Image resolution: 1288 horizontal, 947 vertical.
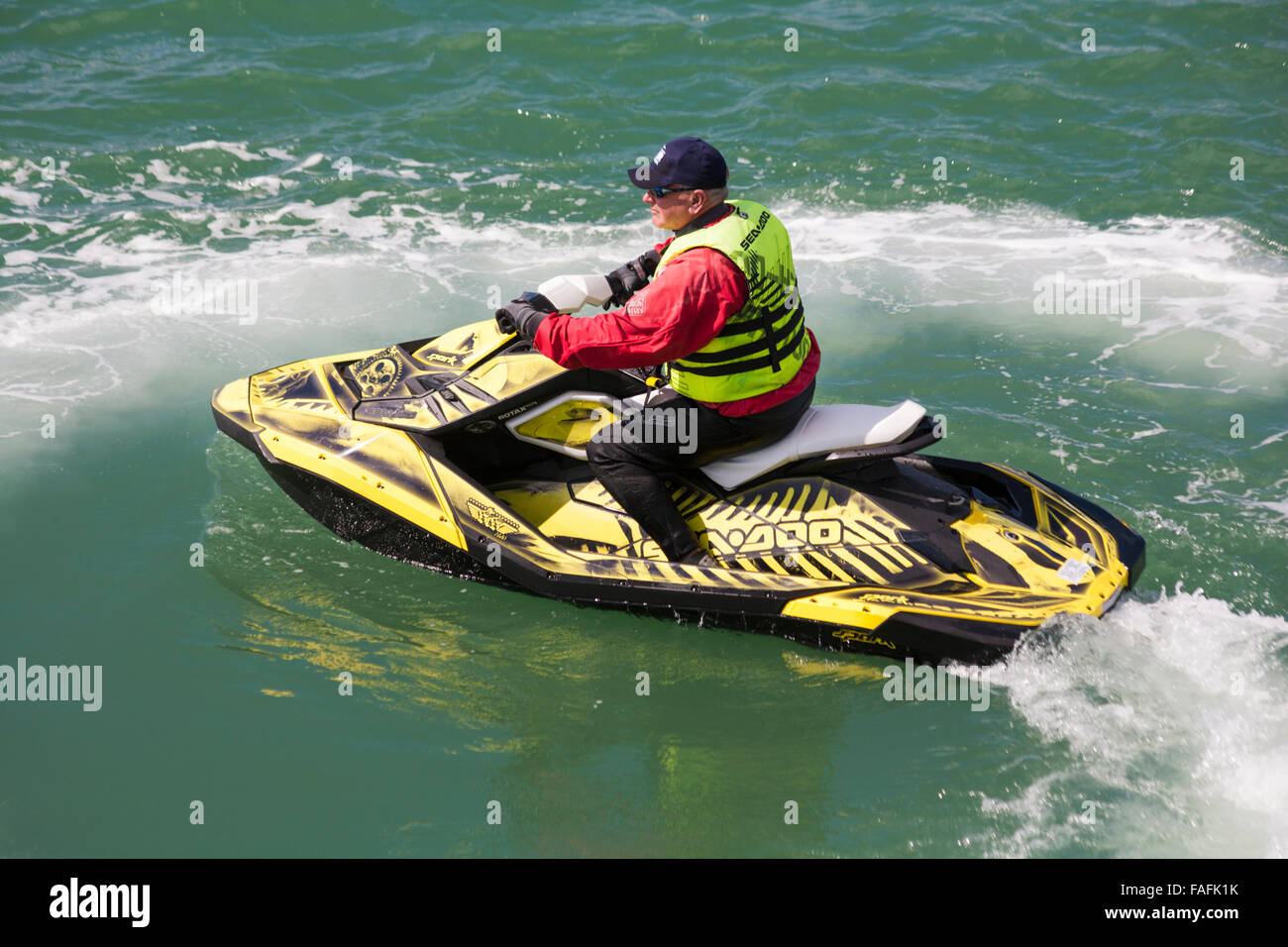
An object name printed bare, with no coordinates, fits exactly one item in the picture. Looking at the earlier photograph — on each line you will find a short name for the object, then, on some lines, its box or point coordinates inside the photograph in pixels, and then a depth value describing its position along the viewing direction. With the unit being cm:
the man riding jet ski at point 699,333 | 439
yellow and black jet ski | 468
